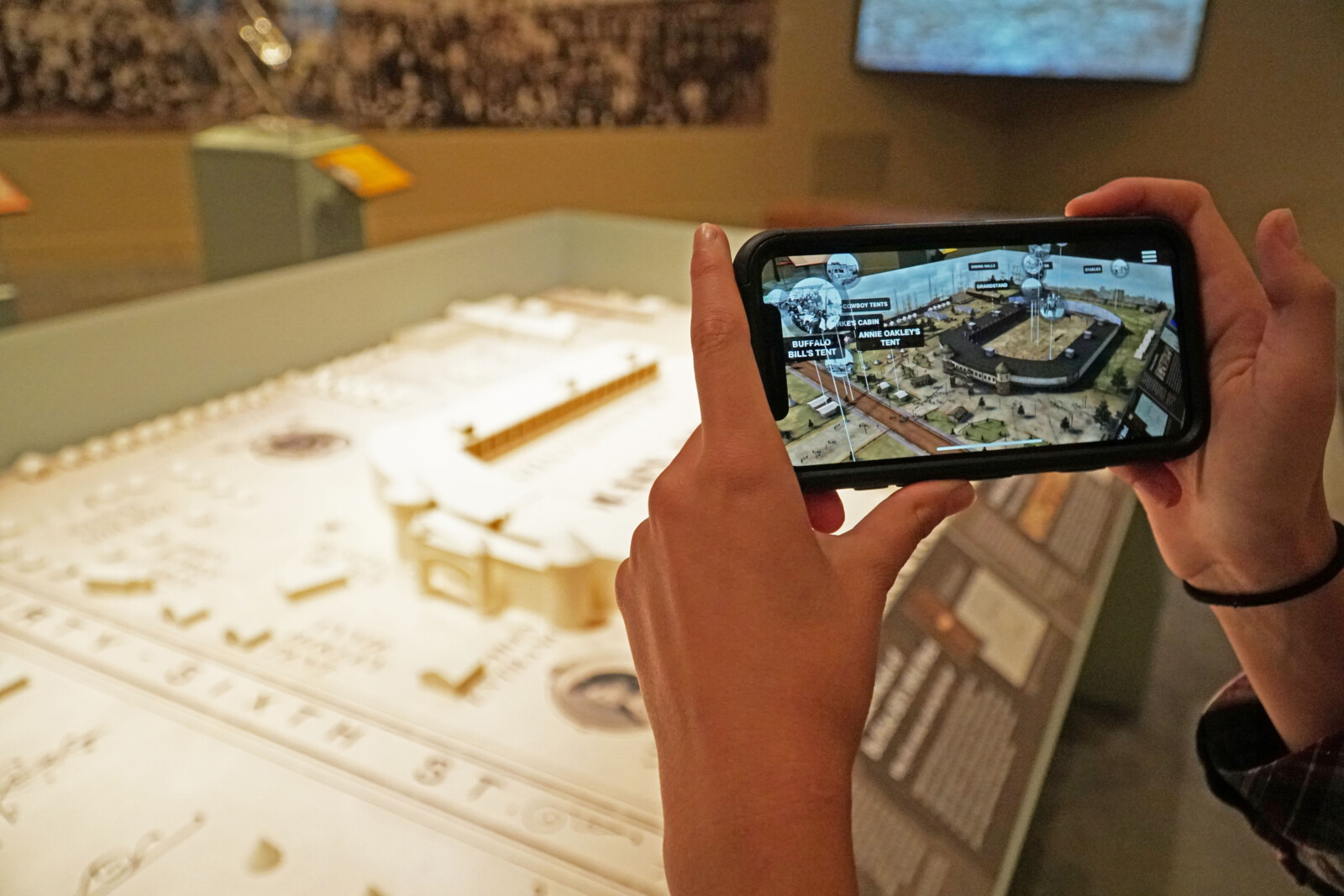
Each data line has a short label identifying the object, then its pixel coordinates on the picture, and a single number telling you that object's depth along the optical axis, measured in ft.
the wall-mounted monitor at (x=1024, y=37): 6.72
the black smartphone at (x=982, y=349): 2.01
